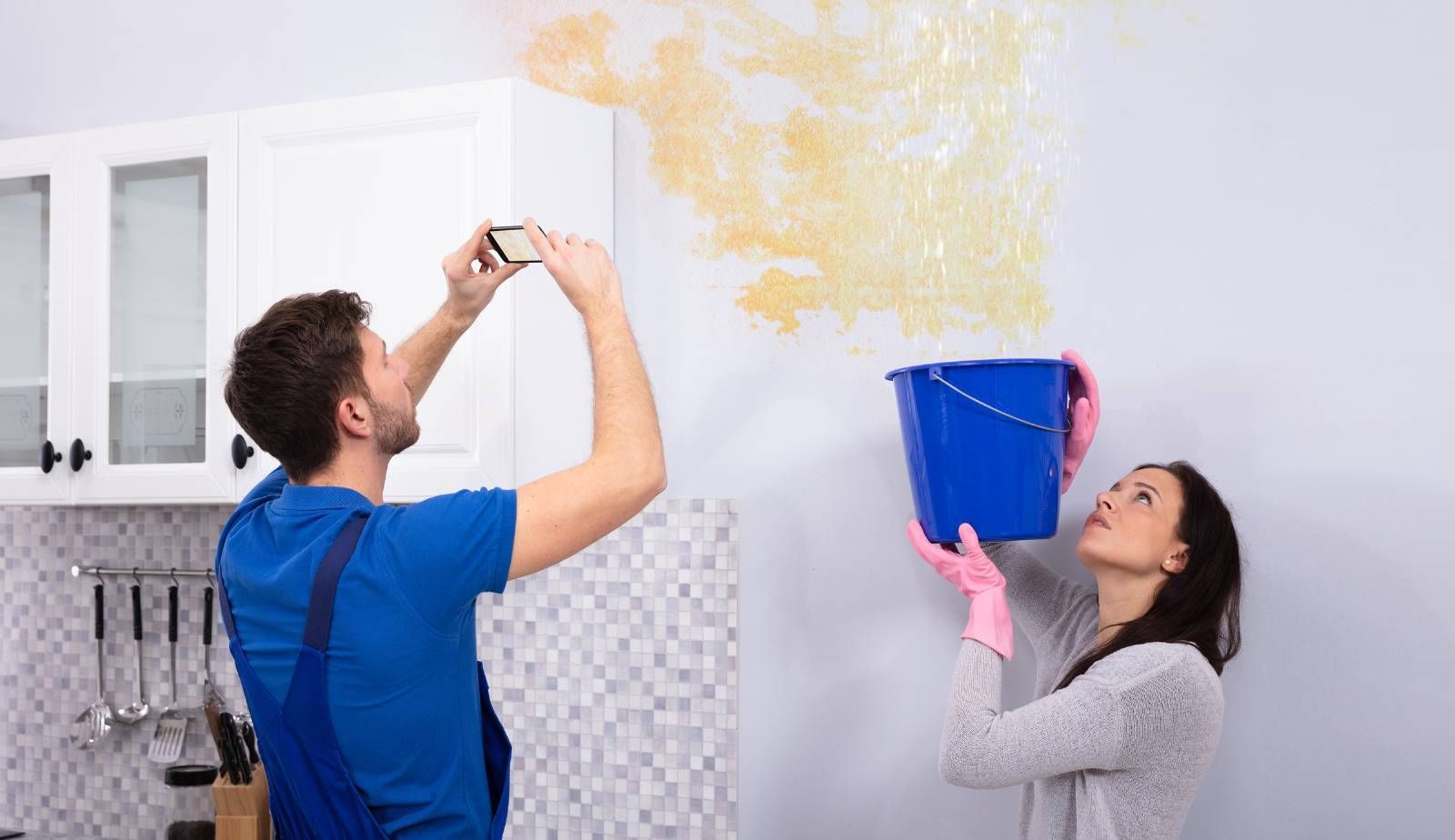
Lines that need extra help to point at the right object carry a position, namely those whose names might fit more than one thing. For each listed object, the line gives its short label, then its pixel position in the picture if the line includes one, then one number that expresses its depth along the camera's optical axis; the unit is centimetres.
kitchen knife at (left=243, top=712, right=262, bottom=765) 250
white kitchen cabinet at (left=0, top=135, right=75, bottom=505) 248
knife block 243
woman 172
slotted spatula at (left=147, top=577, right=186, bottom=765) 270
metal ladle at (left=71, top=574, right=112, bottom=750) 278
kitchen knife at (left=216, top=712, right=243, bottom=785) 243
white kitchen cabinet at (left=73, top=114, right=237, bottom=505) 235
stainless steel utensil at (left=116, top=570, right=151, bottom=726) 278
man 156
